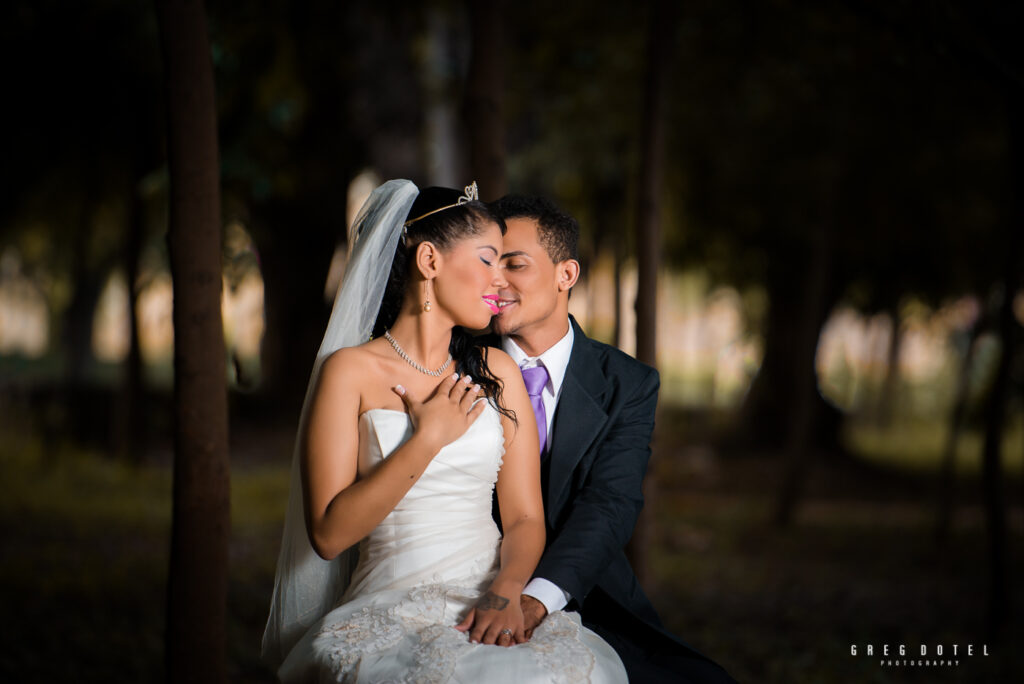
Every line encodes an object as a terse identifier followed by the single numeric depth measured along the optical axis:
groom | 2.95
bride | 2.47
